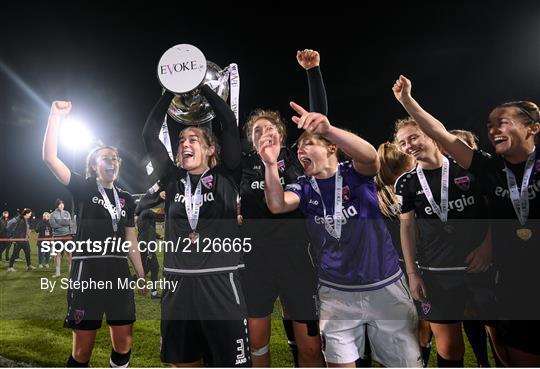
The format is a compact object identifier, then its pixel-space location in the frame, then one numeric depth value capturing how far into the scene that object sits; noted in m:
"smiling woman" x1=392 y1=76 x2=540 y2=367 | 2.54
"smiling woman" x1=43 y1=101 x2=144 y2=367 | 3.29
